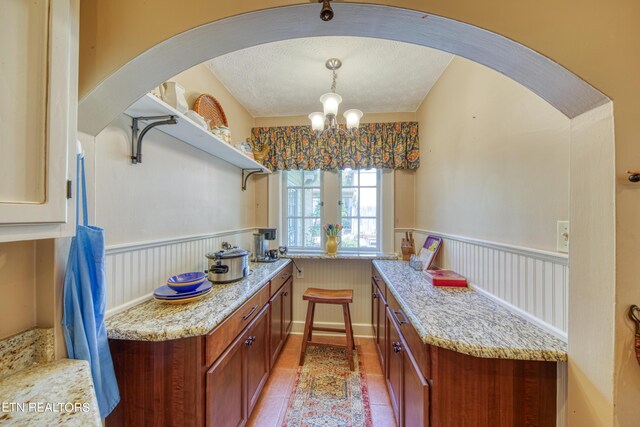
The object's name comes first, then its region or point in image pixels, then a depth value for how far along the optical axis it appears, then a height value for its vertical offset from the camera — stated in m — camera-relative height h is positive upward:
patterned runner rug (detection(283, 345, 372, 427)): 1.62 -1.36
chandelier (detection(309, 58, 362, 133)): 1.86 +0.81
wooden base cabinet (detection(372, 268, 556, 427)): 0.94 -0.69
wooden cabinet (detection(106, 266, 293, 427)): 1.02 -0.71
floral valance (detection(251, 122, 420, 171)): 2.74 +0.76
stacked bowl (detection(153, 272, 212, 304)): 1.26 -0.42
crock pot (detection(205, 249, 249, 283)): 1.69 -0.38
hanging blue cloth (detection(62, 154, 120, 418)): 0.83 -0.30
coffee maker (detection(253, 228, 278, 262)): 2.54 -0.29
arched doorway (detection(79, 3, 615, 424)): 0.75 +0.42
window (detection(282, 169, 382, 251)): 2.95 +0.13
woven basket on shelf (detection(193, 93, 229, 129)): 1.78 +0.81
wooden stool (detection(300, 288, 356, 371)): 2.17 -0.81
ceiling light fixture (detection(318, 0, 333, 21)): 0.72 +0.60
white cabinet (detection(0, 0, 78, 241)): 0.55 +0.24
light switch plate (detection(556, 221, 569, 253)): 0.97 -0.08
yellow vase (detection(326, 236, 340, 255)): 2.78 -0.35
